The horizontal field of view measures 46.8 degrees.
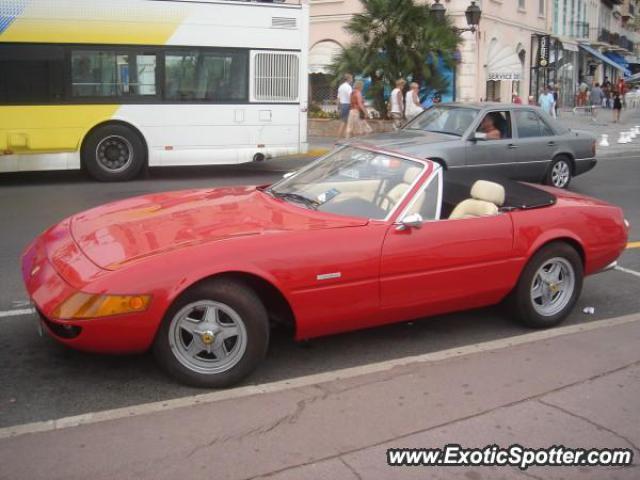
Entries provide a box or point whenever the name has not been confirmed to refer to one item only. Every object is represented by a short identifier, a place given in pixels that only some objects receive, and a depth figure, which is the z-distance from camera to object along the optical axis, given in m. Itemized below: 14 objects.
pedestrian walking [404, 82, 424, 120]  18.55
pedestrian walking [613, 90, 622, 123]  31.66
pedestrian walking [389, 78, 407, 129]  18.95
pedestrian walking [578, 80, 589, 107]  40.94
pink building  27.30
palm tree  20.97
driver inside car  11.37
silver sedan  11.03
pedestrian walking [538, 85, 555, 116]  25.73
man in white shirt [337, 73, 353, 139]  18.75
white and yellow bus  11.64
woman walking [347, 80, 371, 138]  17.81
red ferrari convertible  3.86
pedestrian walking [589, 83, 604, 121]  35.88
